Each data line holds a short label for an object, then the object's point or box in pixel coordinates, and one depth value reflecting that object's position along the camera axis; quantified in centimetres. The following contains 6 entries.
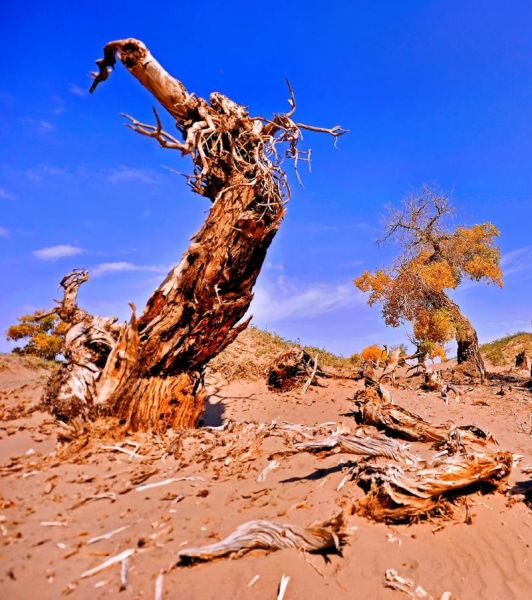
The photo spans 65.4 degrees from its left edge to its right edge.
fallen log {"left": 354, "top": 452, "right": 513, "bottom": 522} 413
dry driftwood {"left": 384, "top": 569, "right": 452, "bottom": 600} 324
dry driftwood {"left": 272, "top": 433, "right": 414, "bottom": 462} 509
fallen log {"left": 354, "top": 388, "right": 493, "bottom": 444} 578
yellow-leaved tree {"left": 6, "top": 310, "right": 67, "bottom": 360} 2411
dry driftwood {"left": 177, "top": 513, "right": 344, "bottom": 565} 342
